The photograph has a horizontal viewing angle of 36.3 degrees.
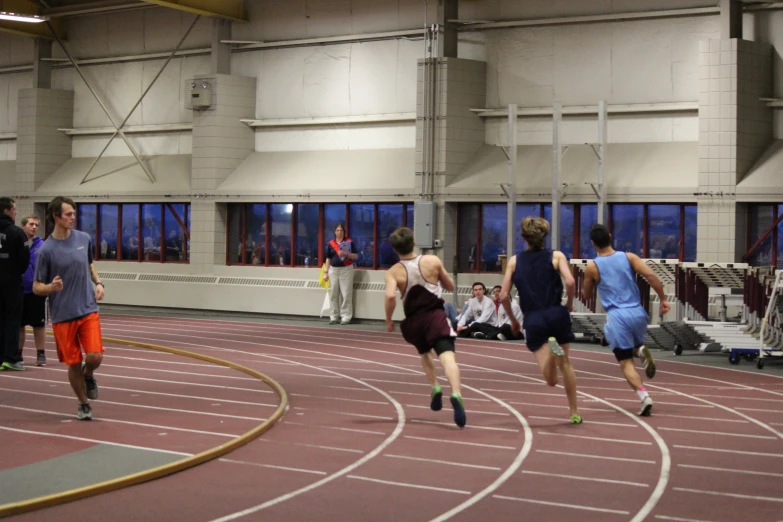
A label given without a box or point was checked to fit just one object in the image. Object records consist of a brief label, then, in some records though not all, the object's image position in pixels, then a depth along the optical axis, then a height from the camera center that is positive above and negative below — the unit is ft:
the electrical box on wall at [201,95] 88.99 +12.30
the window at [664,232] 72.59 +2.02
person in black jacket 46.55 -0.23
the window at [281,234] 88.99 +2.02
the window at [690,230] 71.72 +2.12
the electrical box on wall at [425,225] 77.61 +2.44
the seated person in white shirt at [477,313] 68.95 -2.93
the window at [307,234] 87.61 +2.00
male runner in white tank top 34.65 -1.04
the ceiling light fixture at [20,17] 80.12 +16.36
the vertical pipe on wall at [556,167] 71.61 +5.86
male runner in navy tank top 34.68 -1.01
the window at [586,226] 75.66 +2.43
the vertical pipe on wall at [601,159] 70.95 +6.28
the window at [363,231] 84.58 +2.19
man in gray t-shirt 34.19 -0.99
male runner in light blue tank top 36.91 -1.14
